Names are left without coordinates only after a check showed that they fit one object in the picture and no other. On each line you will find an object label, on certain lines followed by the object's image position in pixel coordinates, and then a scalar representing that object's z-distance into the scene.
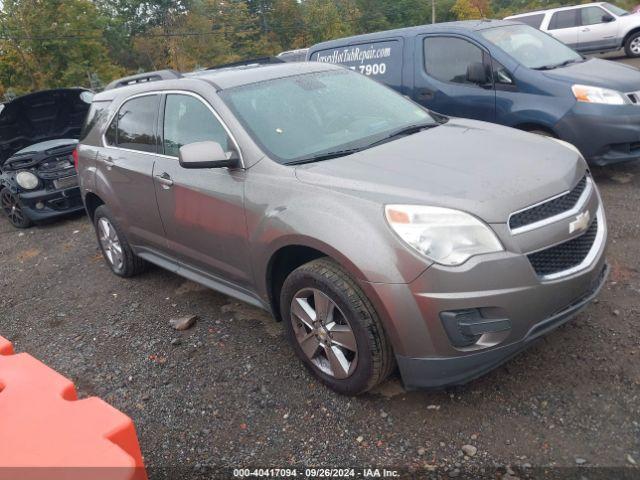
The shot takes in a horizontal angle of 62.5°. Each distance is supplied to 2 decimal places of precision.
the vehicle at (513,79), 5.17
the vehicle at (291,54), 16.16
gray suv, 2.34
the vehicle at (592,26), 13.62
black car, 6.96
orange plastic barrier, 1.55
